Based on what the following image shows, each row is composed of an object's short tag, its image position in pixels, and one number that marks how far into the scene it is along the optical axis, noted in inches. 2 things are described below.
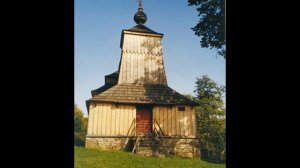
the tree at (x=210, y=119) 661.9
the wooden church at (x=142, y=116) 547.8
